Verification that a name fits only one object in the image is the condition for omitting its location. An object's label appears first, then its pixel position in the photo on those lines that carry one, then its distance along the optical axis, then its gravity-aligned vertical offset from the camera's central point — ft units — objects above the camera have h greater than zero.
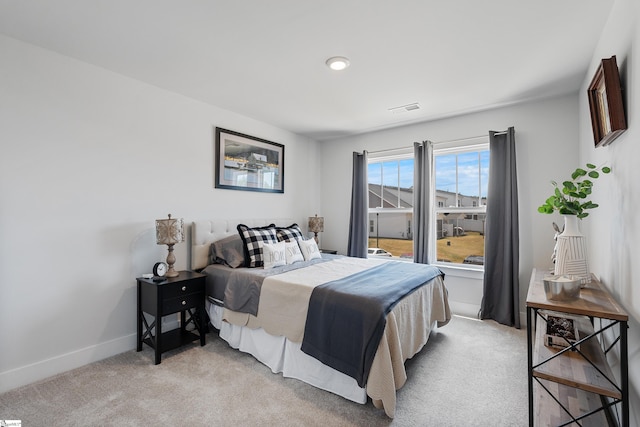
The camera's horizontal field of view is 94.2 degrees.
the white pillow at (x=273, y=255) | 10.41 -1.34
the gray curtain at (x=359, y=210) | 15.31 +0.41
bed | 6.40 -2.46
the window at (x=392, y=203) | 14.89 +0.78
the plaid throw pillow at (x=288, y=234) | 12.20 -0.69
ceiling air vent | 11.64 +4.43
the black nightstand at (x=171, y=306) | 8.46 -2.69
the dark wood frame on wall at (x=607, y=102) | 5.40 +2.34
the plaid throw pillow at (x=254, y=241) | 10.57 -0.88
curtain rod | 11.77 +3.42
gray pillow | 10.52 -1.28
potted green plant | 5.99 +0.45
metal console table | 4.41 -2.46
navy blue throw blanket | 6.31 -2.34
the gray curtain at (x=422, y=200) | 13.30 +0.83
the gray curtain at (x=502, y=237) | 11.25 -0.70
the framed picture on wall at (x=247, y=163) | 12.05 +2.40
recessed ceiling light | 8.11 +4.34
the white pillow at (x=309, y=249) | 12.11 -1.31
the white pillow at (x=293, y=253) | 11.20 -1.35
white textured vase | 6.03 -0.66
